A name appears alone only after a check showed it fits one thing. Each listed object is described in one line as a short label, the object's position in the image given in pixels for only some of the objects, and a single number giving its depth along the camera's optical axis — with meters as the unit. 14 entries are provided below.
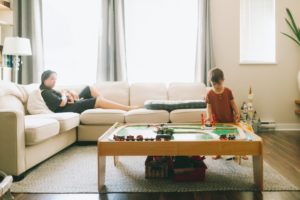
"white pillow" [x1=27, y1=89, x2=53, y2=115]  3.84
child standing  3.19
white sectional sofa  2.60
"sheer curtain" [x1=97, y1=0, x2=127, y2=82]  5.02
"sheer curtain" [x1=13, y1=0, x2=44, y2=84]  5.04
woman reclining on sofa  4.00
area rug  2.38
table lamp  4.44
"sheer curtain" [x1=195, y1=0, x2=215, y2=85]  5.01
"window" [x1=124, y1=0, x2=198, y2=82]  5.21
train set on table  2.37
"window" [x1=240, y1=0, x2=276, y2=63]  5.13
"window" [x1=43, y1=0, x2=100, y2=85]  5.27
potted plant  4.84
